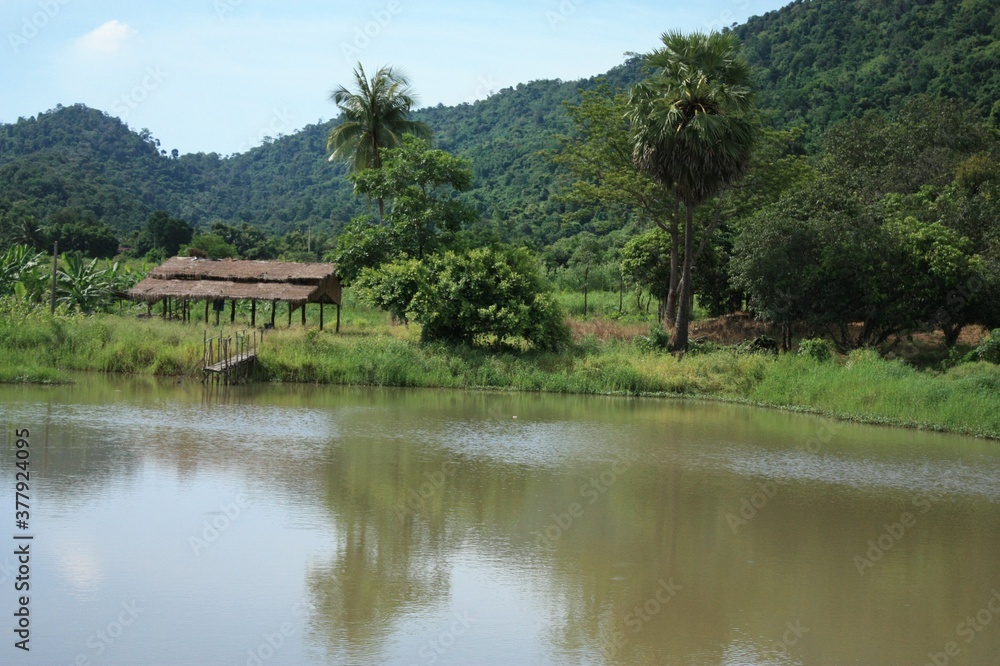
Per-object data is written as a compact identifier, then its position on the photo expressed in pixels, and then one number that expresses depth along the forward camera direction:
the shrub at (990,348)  26.27
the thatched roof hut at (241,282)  32.53
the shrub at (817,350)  27.08
